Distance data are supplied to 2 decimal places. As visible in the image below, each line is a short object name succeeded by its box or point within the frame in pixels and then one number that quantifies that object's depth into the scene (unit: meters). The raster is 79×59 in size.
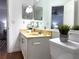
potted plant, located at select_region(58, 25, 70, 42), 0.85
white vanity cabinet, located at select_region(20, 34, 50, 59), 1.22
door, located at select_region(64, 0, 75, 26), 1.11
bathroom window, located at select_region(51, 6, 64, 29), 1.28
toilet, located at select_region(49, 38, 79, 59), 0.63
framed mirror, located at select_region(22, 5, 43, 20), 2.09
